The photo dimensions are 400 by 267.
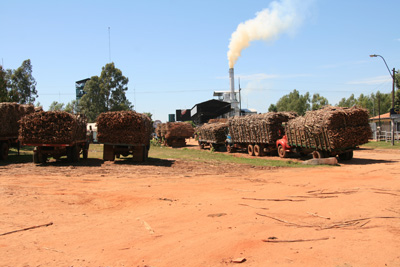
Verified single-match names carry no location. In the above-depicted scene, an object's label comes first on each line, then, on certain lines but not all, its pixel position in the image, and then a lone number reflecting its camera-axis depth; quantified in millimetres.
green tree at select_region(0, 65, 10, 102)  34688
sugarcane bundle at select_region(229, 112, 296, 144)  24684
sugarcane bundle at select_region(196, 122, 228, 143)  32562
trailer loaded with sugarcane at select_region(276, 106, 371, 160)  18750
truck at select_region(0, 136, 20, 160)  19719
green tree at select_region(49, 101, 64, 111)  94075
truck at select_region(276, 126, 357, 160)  19375
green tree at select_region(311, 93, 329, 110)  95925
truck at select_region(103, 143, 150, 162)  19375
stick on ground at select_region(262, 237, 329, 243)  5711
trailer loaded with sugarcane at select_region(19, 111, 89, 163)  17328
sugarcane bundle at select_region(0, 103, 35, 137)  19875
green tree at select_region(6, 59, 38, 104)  58781
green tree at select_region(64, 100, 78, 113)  91875
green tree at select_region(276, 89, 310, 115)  96338
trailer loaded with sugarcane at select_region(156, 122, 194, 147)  42250
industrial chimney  64812
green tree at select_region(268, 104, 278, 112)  91062
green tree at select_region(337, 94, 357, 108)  103625
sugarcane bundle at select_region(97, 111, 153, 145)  18875
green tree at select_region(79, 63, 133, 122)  67812
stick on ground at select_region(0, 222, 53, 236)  6245
